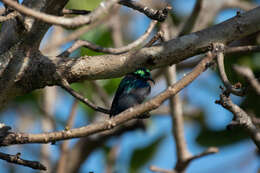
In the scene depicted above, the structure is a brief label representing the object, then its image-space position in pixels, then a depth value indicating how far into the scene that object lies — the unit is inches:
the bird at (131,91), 326.6
